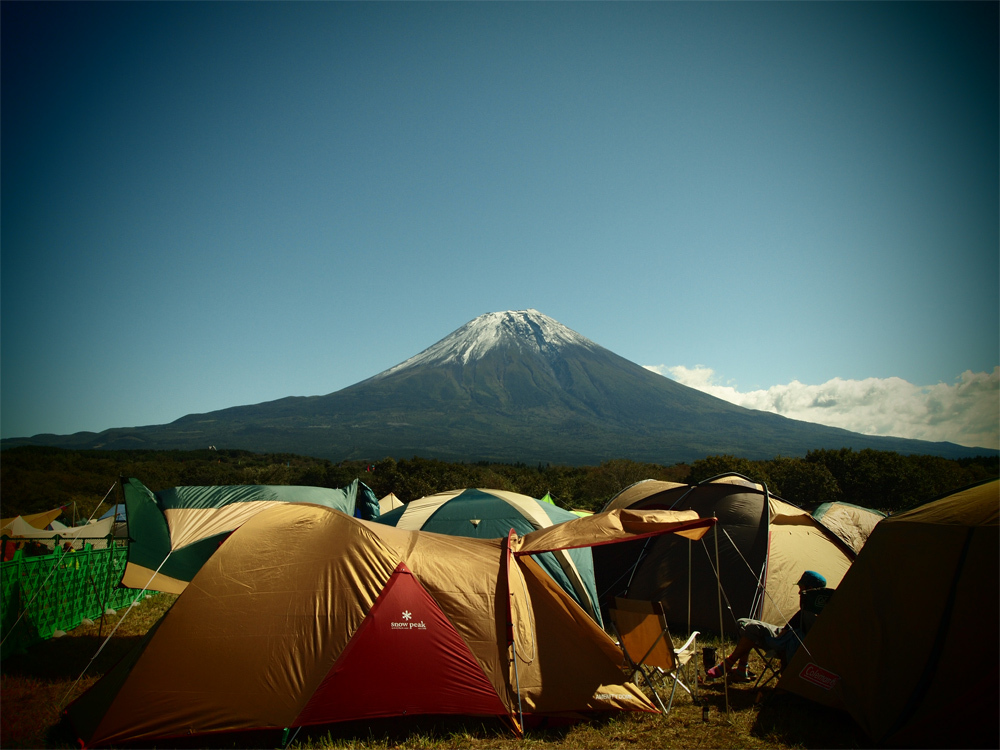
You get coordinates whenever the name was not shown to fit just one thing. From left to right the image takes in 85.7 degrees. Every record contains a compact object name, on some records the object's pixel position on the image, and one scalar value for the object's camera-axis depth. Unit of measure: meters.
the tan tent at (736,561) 6.68
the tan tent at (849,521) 8.62
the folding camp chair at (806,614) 4.98
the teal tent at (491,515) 7.77
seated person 4.95
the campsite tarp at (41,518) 14.98
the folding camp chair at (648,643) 4.78
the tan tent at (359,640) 4.16
